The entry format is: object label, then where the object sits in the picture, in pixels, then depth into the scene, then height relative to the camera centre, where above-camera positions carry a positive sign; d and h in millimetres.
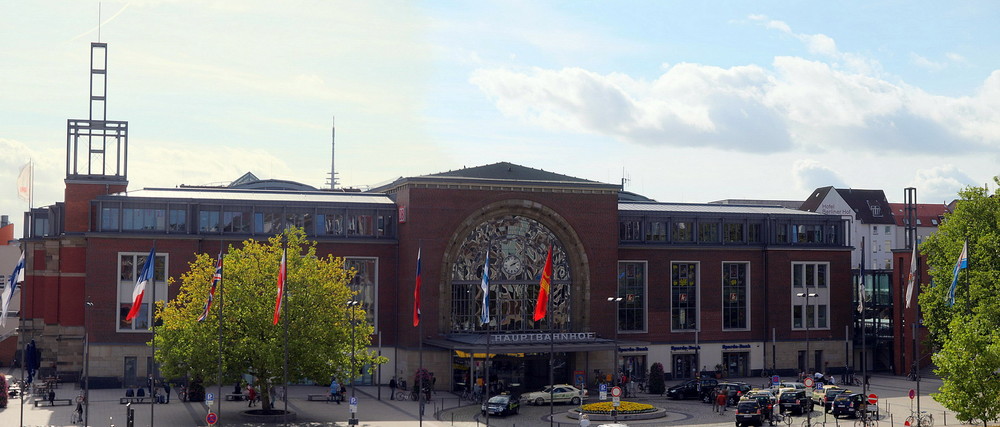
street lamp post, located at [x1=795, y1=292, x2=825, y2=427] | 94675 -2871
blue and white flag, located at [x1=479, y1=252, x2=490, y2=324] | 59812 -870
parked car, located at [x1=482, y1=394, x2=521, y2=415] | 67625 -7726
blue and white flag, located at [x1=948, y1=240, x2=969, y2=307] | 62469 +1030
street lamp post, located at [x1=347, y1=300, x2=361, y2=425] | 61594 -5166
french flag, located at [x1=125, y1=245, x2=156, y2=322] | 60094 -426
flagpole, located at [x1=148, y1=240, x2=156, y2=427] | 77625 -2135
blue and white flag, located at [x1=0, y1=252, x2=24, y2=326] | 69875 -395
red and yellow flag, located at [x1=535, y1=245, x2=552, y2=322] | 57406 -585
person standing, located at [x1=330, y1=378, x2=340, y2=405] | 75312 -7699
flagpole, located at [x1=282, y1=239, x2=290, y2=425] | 56912 -748
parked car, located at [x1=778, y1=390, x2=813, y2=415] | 70688 -7792
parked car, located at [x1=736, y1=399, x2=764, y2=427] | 64188 -7643
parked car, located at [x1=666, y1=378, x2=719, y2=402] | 78375 -7810
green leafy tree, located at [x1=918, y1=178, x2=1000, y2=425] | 56344 -1699
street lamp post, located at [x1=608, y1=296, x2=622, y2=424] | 64125 -6771
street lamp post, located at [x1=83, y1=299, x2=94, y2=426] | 61562 -3768
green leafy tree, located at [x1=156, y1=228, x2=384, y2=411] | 63000 -2856
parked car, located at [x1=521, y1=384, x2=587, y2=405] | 73812 -7769
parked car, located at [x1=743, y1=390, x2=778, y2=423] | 66000 -7227
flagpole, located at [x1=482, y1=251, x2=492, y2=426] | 59875 -520
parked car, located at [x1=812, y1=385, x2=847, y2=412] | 71375 -7381
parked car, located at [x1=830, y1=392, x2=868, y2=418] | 68938 -7613
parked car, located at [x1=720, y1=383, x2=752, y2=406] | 74500 -7477
